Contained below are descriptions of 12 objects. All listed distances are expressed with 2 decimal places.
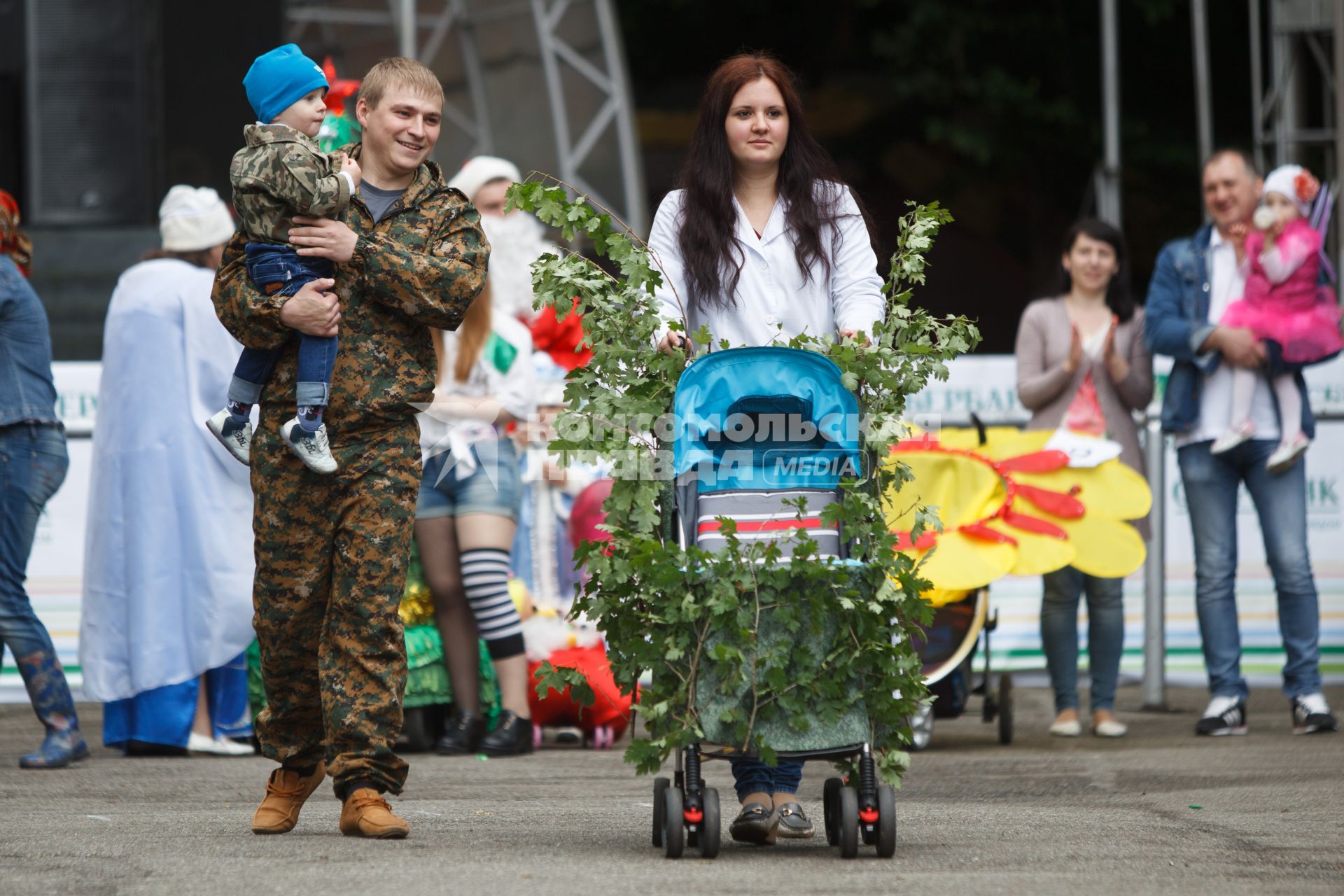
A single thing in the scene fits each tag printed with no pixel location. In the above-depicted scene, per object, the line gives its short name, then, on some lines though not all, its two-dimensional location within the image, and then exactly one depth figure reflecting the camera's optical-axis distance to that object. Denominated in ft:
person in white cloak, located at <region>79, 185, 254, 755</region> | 48.88
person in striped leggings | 48.96
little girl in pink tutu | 52.21
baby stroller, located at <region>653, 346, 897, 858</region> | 31.17
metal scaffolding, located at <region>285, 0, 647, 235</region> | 127.54
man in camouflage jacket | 32.42
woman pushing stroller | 34.40
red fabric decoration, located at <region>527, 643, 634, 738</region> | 51.57
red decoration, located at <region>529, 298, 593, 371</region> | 59.00
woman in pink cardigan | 52.90
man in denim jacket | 52.39
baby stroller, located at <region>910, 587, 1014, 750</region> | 48.19
